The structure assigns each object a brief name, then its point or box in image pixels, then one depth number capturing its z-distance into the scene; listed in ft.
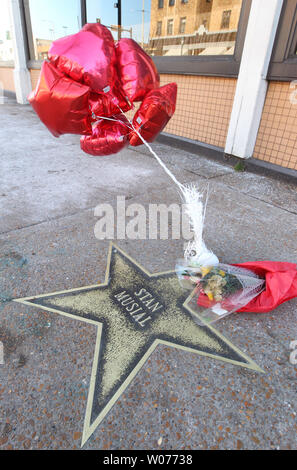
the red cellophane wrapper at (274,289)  6.64
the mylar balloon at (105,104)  6.81
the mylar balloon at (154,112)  7.02
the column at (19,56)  30.07
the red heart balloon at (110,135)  7.82
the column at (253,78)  12.85
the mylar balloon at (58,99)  6.03
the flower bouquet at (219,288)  6.59
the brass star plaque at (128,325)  5.16
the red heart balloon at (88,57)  6.13
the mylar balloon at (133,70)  6.81
